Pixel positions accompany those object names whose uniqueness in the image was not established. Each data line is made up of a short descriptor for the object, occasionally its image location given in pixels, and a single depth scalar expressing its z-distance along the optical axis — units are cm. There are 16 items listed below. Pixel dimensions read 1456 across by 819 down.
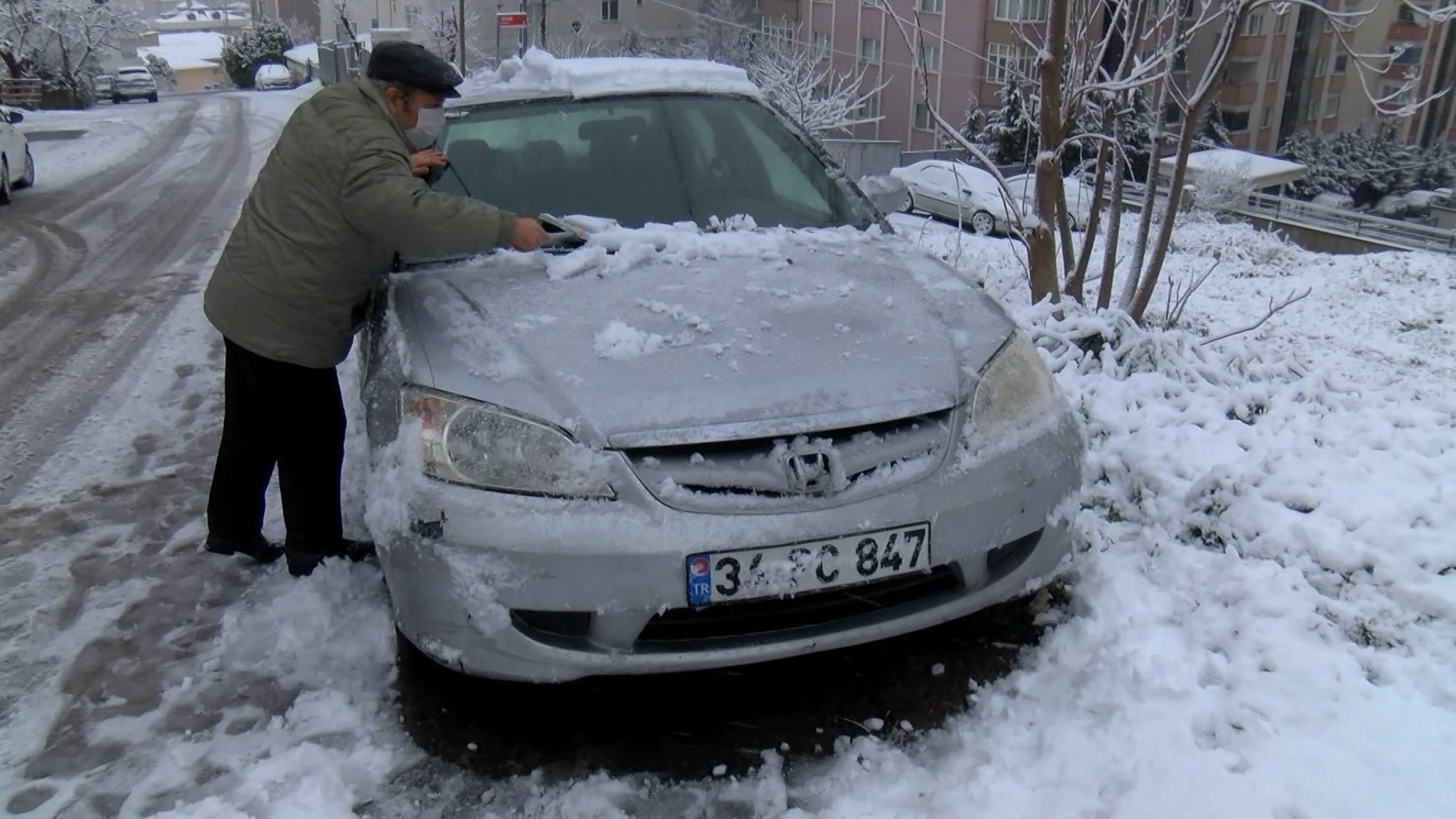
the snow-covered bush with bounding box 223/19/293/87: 5050
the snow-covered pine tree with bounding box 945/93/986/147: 3416
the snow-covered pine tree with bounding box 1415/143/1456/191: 3706
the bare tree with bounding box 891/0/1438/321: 514
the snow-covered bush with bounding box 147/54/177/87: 6347
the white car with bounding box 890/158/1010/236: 2298
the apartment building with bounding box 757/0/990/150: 3619
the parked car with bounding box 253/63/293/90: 4472
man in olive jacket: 290
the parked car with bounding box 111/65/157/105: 3884
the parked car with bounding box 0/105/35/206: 1257
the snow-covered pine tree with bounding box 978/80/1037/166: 3123
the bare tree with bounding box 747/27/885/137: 3000
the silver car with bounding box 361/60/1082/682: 231
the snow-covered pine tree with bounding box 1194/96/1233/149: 2860
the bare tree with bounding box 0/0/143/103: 3741
